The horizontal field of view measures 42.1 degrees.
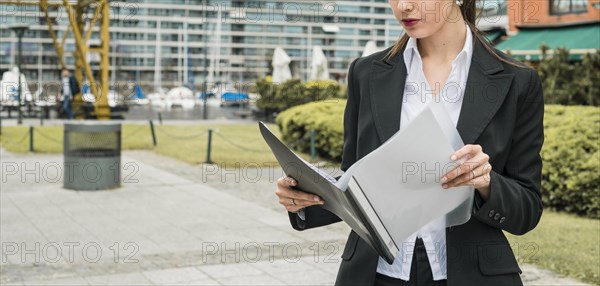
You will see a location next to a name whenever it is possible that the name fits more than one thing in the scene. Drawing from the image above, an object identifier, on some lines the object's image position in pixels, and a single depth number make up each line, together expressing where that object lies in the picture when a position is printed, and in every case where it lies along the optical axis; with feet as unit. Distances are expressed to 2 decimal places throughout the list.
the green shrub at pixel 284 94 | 90.22
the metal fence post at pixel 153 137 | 58.18
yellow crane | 62.75
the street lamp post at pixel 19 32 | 77.61
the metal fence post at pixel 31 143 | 52.31
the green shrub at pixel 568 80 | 46.88
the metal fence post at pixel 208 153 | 47.26
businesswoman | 6.16
